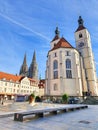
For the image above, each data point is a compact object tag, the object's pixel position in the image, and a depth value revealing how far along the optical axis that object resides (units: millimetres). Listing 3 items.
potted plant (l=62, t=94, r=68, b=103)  23256
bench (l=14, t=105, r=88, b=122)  5405
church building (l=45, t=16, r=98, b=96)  29610
